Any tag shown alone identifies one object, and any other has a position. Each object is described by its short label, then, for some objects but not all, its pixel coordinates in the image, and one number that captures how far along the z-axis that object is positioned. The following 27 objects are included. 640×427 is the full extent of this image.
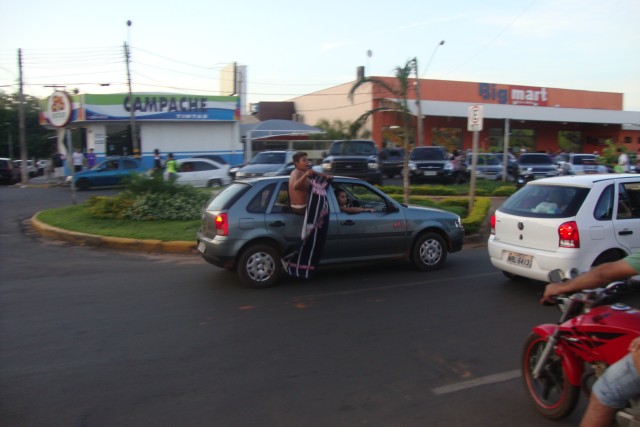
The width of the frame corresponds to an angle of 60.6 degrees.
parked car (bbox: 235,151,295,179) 20.95
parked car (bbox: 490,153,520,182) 24.86
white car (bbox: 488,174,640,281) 6.43
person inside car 7.97
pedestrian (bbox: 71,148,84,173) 27.28
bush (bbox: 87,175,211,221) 12.76
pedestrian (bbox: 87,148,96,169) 28.53
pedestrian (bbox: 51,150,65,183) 27.97
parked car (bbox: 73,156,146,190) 23.41
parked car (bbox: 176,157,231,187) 22.55
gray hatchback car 7.42
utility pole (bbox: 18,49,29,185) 27.43
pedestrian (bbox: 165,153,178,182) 19.44
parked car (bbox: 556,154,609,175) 22.67
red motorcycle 3.15
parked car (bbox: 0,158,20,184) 27.34
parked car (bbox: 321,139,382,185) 20.12
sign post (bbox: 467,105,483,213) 12.88
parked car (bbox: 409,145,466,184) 22.16
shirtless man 7.57
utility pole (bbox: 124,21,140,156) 30.80
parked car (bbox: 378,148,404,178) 26.88
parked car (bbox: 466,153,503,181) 25.47
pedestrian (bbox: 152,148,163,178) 13.57
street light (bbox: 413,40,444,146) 29.30
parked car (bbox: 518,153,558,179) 22.89
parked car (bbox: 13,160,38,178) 34.70
